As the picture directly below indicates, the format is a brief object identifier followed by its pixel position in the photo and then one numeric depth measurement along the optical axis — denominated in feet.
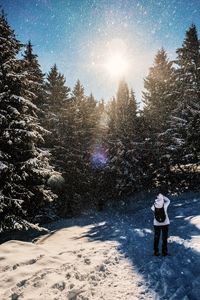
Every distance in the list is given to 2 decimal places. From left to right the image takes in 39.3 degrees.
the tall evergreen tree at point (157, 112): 91.50
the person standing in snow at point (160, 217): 28.48
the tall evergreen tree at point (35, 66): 84.89
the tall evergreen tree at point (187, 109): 78.33
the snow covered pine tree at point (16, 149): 44.52
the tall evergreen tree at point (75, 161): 92.63
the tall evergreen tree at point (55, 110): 90.33
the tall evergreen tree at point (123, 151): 96.78
